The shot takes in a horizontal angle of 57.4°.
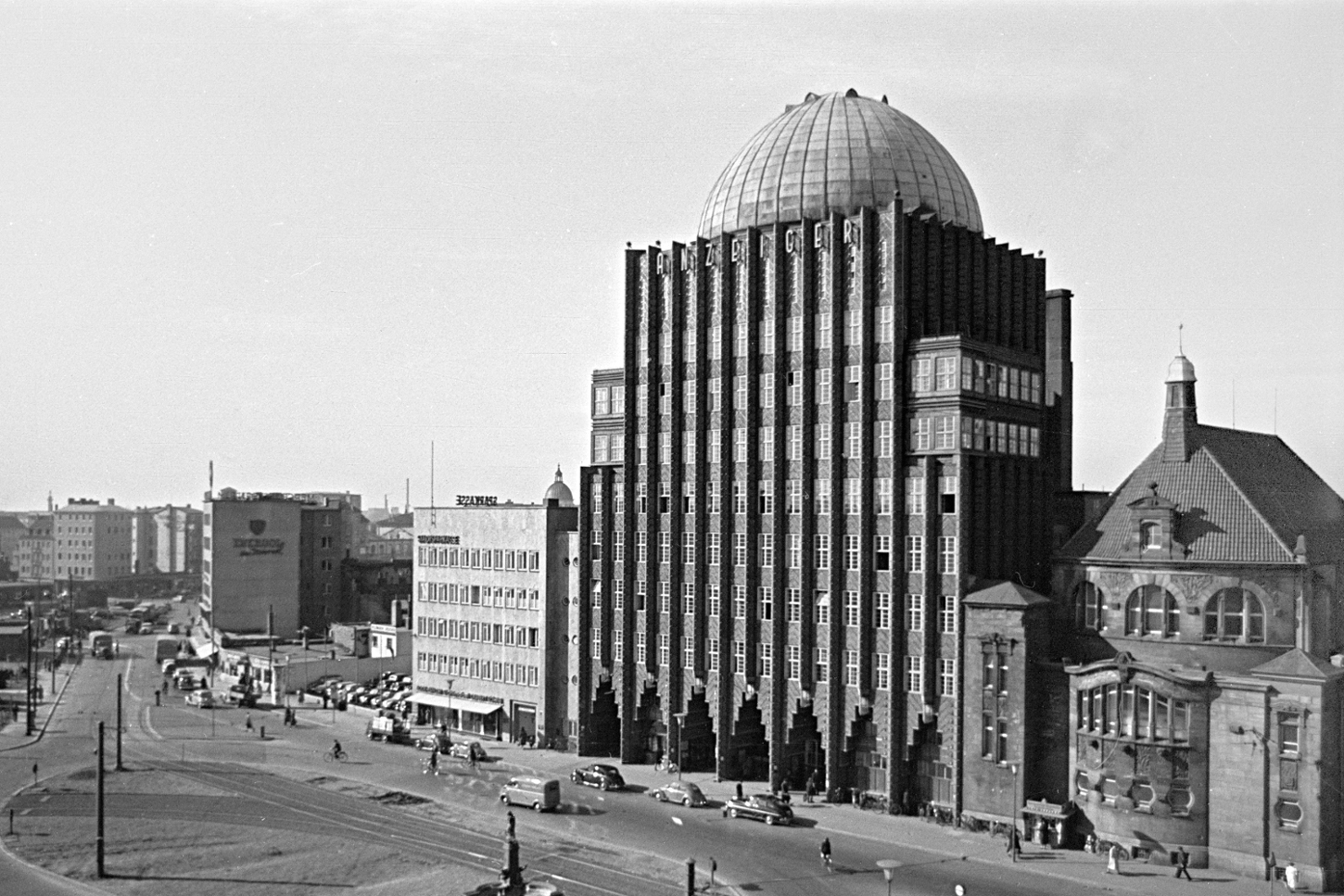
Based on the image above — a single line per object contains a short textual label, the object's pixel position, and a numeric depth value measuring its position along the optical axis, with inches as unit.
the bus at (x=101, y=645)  6772.6
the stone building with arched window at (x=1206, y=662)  2443.4
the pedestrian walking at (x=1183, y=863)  2469.2
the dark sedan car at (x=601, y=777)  3307.1
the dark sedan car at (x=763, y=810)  2903.5
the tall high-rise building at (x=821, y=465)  3011.8
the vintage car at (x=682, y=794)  3090.6
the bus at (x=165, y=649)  6595.0
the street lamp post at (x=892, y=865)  2391.7
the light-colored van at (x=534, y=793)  3024.1
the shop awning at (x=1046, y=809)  2679.6
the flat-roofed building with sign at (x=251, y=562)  6732.3
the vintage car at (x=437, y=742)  3839.1
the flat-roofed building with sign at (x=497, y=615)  3986.2
